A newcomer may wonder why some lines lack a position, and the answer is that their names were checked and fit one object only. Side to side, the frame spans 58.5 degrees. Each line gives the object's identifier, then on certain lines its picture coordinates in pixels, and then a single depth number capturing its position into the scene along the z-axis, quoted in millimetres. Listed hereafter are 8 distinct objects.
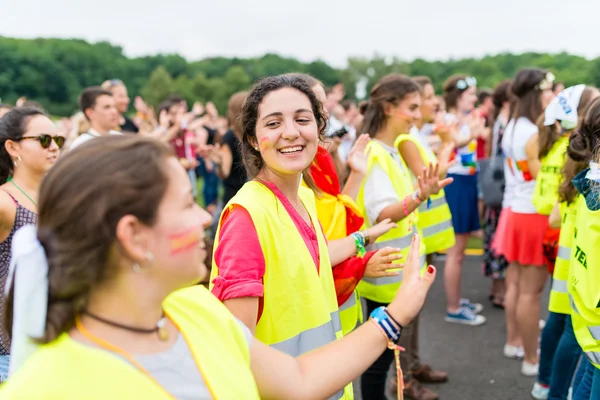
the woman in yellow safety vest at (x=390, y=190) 2932
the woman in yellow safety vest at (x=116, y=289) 997
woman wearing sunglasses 2607
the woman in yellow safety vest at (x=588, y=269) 2209
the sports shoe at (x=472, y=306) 5227
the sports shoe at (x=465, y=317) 4926
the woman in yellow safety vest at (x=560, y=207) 2885
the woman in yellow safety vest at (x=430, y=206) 3520
